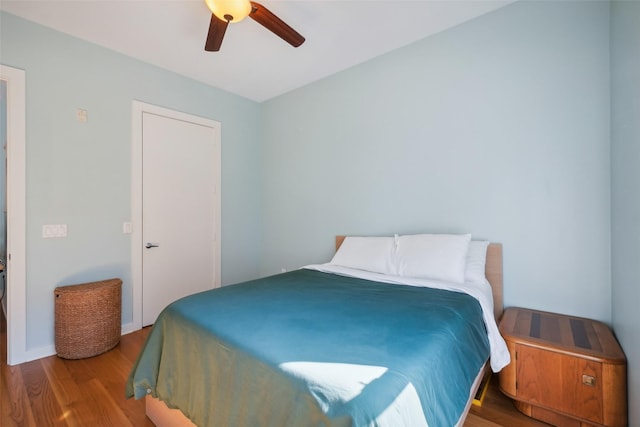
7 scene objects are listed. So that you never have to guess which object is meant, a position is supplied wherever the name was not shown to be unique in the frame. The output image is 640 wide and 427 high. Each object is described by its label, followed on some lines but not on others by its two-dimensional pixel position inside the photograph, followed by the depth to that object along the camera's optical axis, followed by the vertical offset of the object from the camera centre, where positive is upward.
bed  0.84 -0.51
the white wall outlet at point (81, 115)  2.45 +0.87
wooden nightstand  1.33 -0.82
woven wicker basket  2.19 -0.84
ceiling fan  1.61 +1.21
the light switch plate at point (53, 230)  2.28 -0.13
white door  2.88 +0.07
